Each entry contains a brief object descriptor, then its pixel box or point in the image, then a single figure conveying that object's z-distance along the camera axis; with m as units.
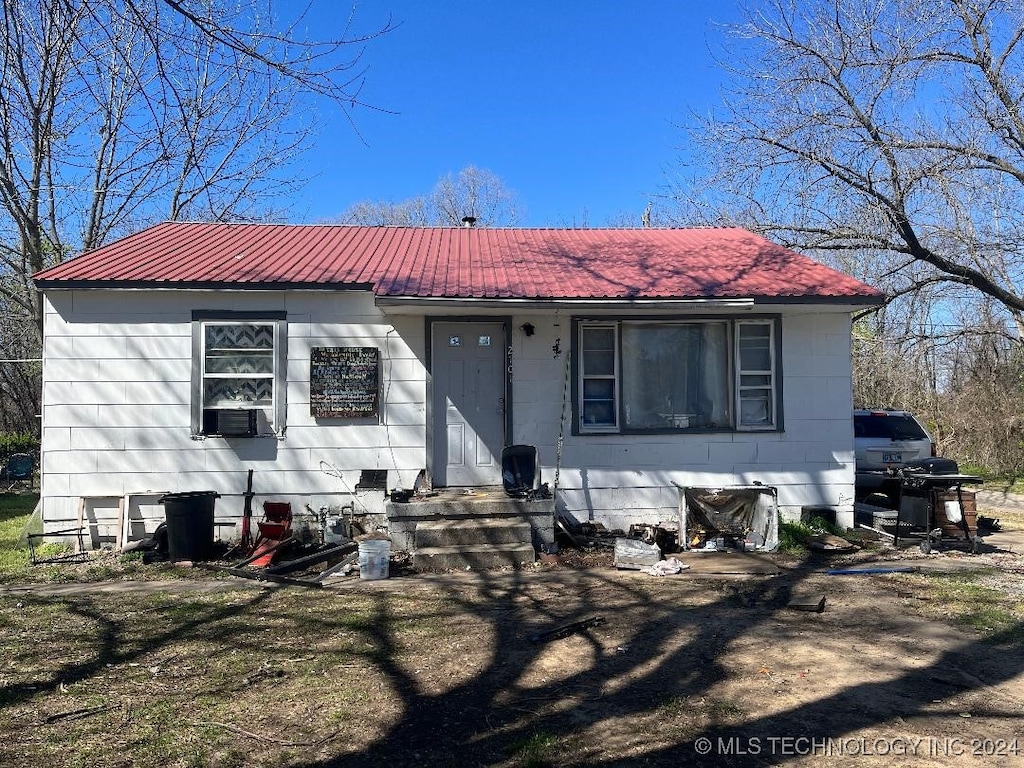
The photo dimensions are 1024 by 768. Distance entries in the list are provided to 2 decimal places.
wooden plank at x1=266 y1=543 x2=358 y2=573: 7.38
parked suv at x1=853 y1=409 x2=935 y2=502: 11.02
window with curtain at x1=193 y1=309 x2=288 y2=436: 8.68
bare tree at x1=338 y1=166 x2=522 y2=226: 31.89
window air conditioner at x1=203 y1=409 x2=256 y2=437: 8.56
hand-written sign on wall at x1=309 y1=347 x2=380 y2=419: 8.78
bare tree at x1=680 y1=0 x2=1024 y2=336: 11.52
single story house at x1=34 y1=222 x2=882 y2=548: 8.56
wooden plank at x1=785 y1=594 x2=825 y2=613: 5.93
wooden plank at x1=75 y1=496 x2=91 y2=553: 8.46
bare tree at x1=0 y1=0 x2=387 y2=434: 4.36
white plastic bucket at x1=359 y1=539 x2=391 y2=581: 7.15
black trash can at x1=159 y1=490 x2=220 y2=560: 7.90
